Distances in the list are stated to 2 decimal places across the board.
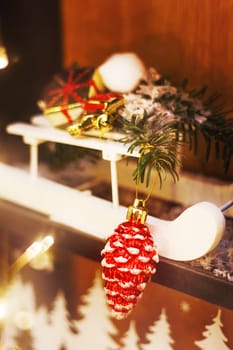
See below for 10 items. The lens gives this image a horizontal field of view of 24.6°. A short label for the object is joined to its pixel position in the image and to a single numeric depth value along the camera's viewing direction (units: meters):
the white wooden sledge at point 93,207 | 0.71
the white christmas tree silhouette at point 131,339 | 0.89
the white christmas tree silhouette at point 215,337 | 0.80
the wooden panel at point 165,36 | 0.96
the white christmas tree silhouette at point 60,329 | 0.96
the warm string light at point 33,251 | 0.72
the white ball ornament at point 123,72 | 0.88
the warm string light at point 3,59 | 0.87
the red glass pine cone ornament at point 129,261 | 0.69
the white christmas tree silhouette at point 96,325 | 0.94
